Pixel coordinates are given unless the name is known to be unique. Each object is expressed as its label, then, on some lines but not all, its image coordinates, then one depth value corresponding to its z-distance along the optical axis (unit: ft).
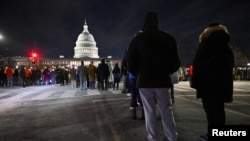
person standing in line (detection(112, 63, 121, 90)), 38.69
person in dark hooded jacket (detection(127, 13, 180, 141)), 9.08
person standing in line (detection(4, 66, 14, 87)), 52.84
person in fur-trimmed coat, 9.00
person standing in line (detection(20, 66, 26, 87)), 53.14
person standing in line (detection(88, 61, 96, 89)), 41.09
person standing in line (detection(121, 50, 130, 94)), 19.25
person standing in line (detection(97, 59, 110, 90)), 37.15
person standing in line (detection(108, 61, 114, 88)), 43.18
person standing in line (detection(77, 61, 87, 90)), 39.29
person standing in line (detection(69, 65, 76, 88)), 47.48
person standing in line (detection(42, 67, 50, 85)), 59.27
